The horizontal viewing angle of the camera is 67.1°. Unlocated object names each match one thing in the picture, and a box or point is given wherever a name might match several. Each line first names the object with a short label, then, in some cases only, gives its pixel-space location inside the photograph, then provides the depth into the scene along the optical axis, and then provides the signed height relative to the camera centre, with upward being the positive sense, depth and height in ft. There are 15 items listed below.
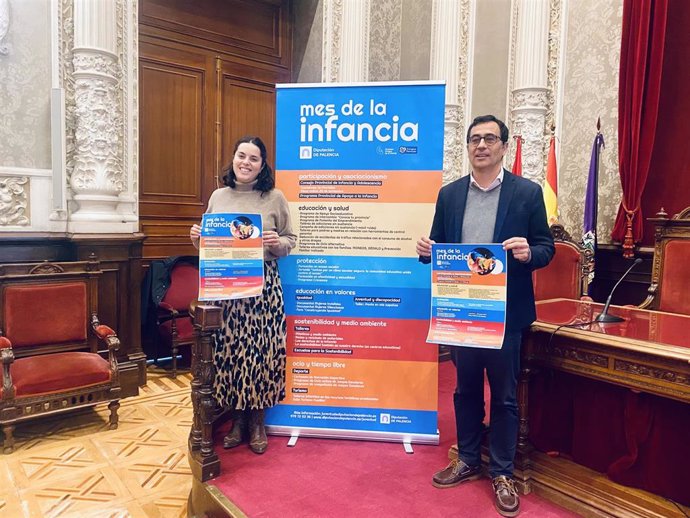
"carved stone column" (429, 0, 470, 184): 15.37 +4.78
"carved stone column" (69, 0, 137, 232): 11.80 +2.42
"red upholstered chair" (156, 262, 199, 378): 13.94 -2.48
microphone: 7.44 -1.25
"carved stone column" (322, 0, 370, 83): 15.78 +5.65
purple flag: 13.02 +0.72
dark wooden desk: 5.84 -1.68
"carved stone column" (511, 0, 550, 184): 14.62 +4.12
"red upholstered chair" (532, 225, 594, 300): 12.66 -1.06
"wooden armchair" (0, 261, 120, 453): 9.70 -2.64
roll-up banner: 8.17 -0.56
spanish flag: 13.96 +1.14
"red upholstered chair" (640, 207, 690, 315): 10.87 -0.69
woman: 7.67 -1.36
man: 6.42 -0.18
